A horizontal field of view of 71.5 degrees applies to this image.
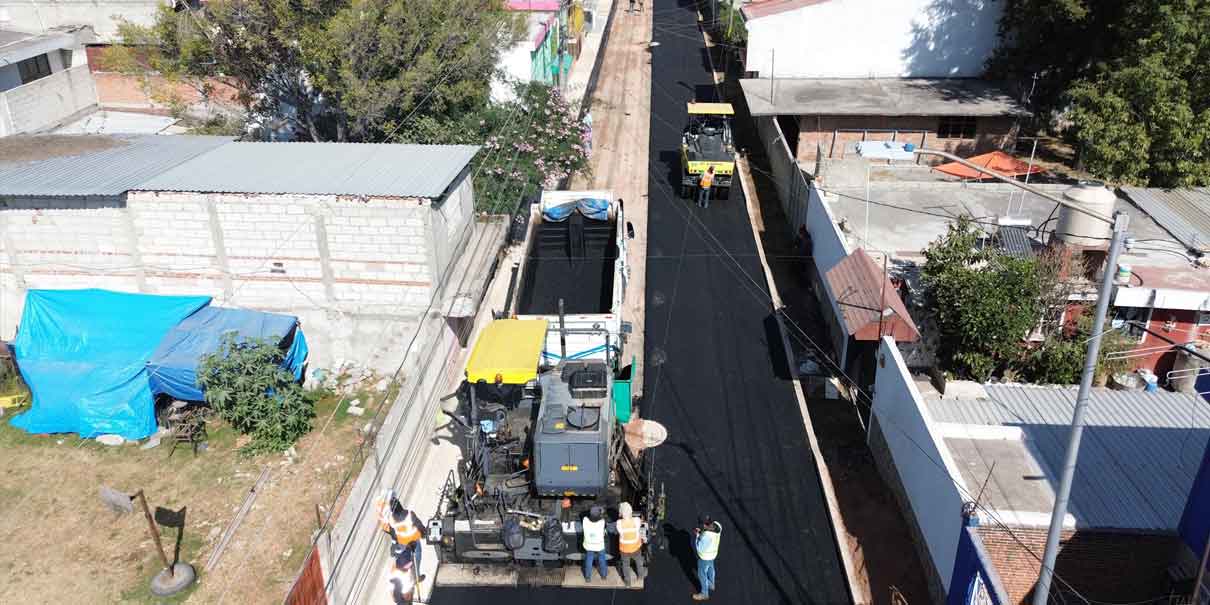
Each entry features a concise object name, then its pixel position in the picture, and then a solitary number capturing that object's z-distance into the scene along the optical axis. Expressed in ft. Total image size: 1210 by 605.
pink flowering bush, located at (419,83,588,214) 86.17
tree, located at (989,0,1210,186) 80.12
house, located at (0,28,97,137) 95.91
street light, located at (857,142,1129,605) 27.07
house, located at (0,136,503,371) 61.82
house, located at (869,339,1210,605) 39.93
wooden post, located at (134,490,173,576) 41.54
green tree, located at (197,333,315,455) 55.93
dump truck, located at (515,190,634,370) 56.34
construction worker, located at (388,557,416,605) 42.73
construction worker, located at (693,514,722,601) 41.70
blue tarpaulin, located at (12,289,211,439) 56.65
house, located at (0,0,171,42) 111.65
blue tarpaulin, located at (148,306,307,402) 56.70
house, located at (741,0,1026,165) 106.22
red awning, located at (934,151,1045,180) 92.32
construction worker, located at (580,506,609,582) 42.45
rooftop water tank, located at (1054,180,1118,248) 60.18
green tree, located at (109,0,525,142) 78.89
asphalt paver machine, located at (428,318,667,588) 44.14
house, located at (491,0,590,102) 109.29
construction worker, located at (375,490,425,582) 42.73
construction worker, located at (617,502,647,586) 42.42
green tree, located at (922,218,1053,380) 54.90
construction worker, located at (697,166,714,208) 93.09
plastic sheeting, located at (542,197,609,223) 74.23
